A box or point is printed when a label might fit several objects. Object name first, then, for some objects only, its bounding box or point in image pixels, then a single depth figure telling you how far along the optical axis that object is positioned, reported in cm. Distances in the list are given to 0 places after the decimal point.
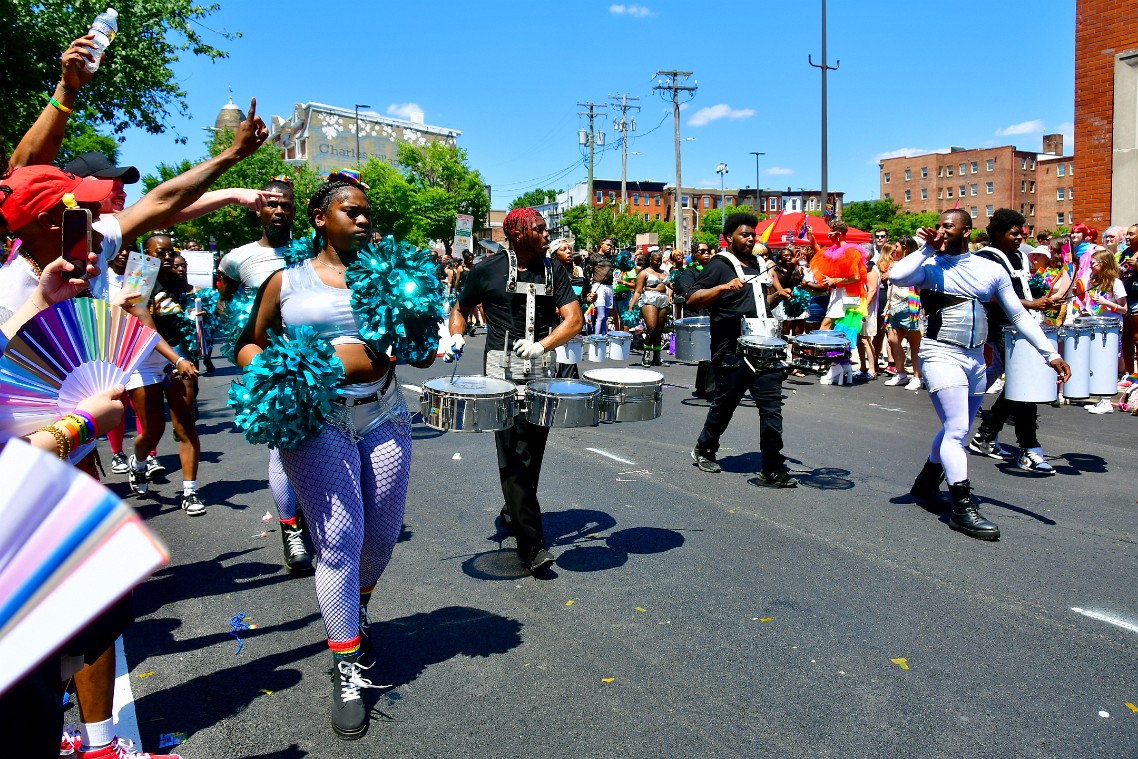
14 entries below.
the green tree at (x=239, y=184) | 5866
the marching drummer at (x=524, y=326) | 482
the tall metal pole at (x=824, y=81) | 2697
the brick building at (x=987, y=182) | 9312
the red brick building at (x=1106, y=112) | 1620
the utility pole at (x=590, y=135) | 5950
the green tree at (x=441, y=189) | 6831
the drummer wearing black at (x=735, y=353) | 682
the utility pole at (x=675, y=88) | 4932
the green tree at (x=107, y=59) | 1343
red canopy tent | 1560
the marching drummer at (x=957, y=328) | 557
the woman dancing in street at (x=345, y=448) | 326
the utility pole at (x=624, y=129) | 5572
